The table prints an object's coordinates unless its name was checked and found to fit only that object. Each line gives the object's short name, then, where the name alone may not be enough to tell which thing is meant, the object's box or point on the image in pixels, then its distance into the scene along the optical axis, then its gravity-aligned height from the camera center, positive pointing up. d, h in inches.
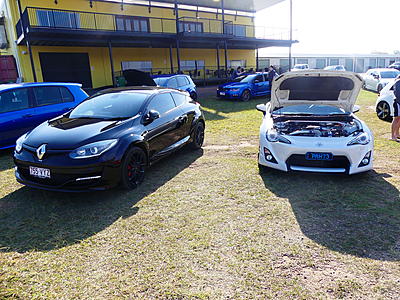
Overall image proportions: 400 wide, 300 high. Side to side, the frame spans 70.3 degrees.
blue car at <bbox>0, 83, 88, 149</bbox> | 227.3 -13.5
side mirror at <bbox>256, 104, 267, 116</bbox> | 218.5 -25.0
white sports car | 158.7 -33.3
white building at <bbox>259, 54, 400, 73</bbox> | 1792.6 +66.6
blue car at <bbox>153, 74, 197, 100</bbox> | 436.7 -2.4
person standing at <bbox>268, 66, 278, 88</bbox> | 596.4 +3.5
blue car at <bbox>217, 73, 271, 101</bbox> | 553.6 -22.2
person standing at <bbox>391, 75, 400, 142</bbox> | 239.6 -39.8
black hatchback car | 141.2 -30.6
